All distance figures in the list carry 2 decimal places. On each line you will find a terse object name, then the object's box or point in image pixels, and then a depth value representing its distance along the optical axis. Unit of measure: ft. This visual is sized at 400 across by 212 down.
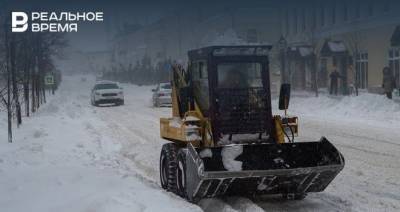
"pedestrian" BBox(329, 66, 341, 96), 107.30
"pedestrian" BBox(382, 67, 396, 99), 86.33
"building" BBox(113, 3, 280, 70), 203.31
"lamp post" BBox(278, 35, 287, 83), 133.28
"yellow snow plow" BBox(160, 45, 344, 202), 26.27
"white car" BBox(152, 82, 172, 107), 109.70
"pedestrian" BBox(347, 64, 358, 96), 120.98
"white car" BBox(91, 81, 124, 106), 117.80
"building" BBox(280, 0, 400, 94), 112.68
